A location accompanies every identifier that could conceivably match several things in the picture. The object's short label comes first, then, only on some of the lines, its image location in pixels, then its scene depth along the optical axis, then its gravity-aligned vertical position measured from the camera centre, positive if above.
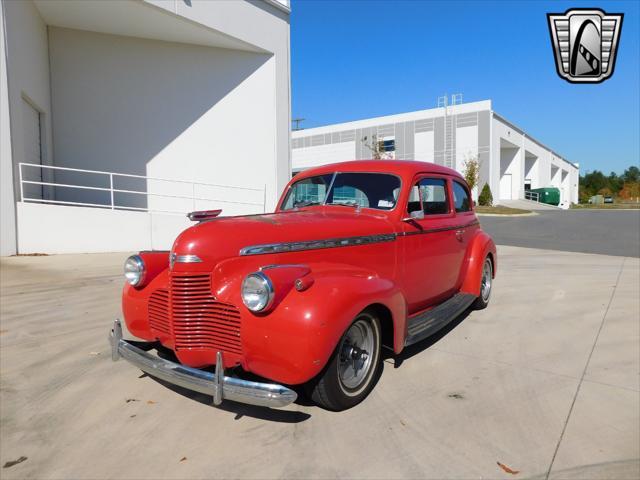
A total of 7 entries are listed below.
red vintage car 2.44 -0.52
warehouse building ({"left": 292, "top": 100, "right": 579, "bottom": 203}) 39.69 +7.04
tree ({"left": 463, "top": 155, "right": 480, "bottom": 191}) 36.72 +3.54
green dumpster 45.84 +1.45
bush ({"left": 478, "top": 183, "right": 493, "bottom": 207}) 37.84 +1.16
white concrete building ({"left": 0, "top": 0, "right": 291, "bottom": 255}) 10.46 +3.21
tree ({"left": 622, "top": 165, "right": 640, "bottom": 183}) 100.25 +8.94
